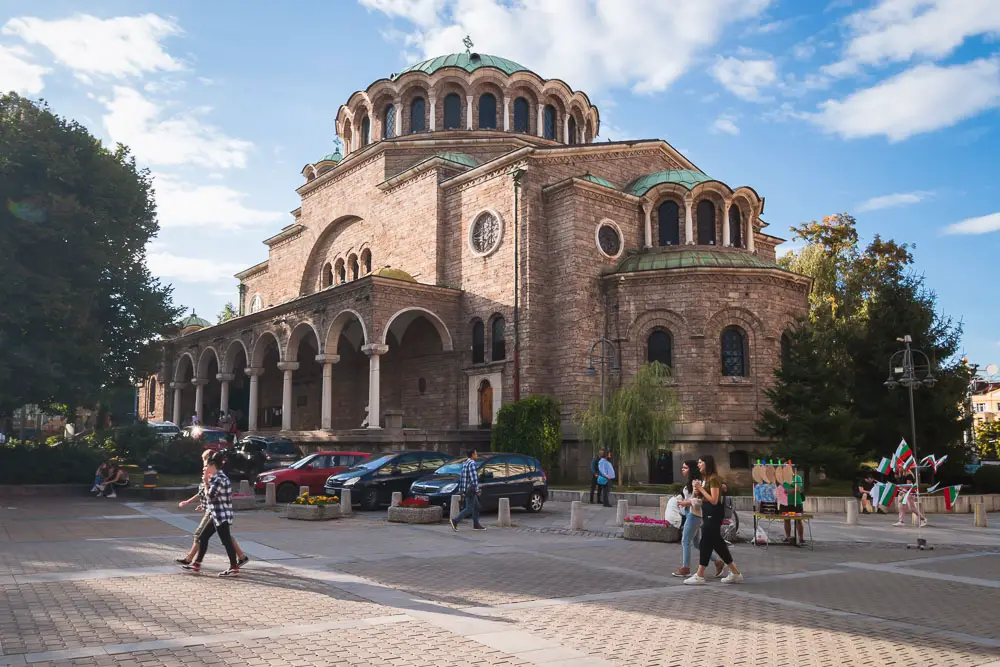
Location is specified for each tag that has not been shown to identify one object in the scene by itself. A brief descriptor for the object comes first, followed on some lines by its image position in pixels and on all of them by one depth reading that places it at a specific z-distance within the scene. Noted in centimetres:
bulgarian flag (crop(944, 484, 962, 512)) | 1841
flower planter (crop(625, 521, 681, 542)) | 1427
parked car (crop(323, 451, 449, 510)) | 1956
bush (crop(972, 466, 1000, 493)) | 2452
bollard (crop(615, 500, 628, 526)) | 1610
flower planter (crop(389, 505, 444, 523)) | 1658
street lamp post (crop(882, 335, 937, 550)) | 2123
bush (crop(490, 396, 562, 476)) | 2553
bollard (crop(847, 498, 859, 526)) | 1705
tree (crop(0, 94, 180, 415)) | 2352
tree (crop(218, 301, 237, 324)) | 7310
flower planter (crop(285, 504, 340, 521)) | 1719
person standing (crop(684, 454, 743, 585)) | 984
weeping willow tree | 2284
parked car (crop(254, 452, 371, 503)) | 2080
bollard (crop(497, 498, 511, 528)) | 1619
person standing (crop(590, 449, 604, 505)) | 2058
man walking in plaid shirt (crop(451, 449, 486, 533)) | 1567
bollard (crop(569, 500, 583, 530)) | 1564
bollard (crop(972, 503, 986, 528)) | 1764
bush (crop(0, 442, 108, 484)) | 2336
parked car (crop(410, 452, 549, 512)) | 1810
